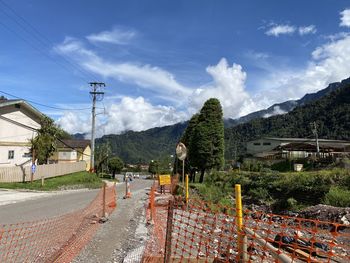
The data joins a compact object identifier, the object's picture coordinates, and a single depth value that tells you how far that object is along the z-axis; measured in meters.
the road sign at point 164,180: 25.38
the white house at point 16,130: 35.69
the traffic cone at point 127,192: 22.97
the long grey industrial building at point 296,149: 48.03
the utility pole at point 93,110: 43.28
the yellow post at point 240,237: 4.71
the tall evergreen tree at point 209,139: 31.56
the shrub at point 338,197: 18.14
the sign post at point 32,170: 31.78
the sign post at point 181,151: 16.95
